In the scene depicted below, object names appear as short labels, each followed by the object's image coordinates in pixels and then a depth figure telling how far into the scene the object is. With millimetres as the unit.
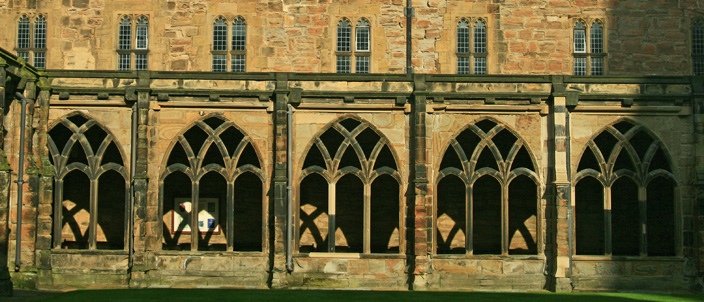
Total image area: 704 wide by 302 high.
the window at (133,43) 28234
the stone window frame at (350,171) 23828
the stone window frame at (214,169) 23734
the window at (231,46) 28156
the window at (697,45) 28469
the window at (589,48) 28312
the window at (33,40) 28266
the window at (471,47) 28250
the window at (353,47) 28141
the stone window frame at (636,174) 23750
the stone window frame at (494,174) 23844
